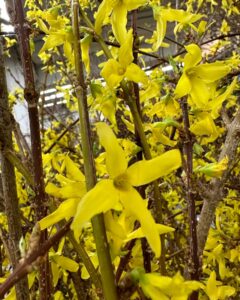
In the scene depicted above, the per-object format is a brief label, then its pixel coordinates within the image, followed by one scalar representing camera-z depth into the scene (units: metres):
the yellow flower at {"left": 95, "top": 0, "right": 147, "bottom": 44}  0.15
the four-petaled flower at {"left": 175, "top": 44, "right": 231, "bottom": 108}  0.17
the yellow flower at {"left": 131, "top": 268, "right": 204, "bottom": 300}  0.11
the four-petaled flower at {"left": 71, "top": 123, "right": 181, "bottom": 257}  0.10
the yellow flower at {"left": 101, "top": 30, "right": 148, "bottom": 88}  0.13
